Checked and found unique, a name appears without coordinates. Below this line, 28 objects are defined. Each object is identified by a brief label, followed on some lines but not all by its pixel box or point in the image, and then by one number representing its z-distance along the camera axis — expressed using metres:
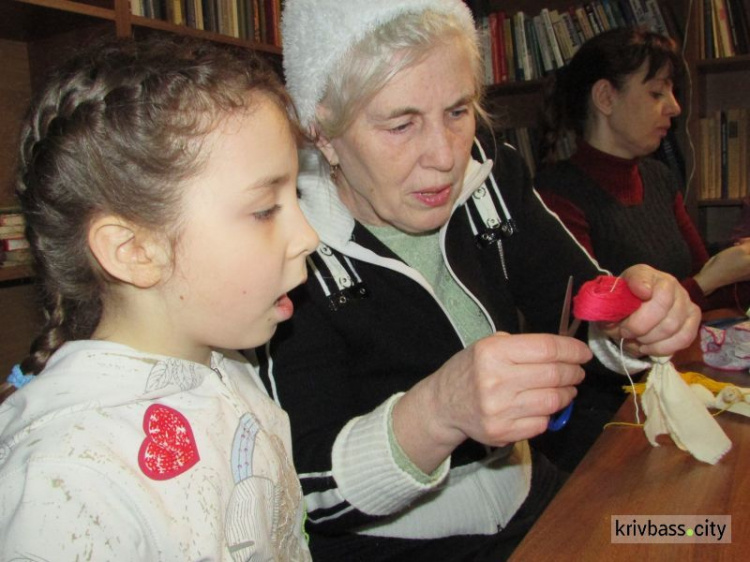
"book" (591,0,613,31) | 2.88
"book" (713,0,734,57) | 2.71
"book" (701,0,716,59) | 2.74
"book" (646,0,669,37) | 2.77
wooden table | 0.66
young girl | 0.64
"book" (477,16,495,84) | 3.10
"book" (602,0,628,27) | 2.85
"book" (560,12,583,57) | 2.96
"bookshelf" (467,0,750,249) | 2.74
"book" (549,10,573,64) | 2.96
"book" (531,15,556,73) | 3.00
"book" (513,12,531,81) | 3.04
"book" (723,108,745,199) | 2.82
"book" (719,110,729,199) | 2.84
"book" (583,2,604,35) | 2.91
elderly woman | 0.91
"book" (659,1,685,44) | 2.77
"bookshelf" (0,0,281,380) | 1.68
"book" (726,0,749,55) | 2.70
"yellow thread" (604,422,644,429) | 0.97
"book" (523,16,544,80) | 3.04
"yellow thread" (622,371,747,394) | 1.04
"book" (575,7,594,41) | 2.93
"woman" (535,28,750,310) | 1.93
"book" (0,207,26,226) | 1.62
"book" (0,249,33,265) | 1.65
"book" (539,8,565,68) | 2.98
